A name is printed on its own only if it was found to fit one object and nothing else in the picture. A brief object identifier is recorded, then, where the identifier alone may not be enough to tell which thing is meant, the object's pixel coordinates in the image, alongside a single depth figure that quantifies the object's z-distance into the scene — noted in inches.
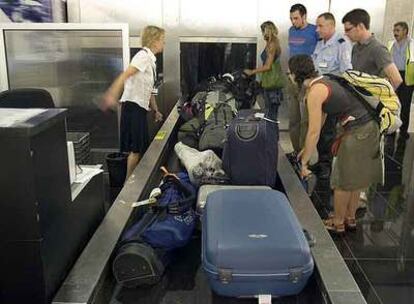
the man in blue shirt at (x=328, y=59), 173.2
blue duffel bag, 74.4
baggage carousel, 64.1
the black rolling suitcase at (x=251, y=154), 104.3
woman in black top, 107.3
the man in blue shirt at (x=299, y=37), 185.6
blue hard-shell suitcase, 64.0
